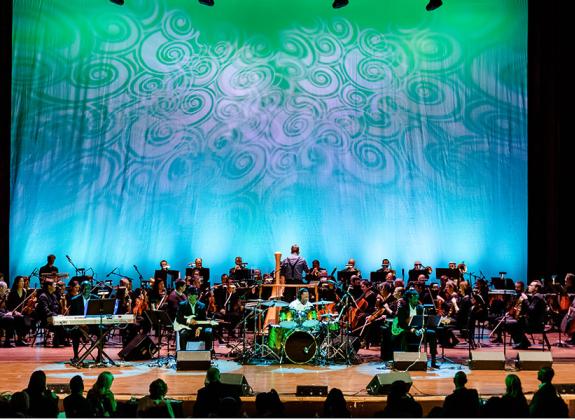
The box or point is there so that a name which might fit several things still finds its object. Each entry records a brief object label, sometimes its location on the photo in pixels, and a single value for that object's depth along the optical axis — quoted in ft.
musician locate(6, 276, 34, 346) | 46.39
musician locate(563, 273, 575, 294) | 50.39
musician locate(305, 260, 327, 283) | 50.78
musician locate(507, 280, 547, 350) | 43.96
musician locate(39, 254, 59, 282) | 54.60
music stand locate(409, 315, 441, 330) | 37.96
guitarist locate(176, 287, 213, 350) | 40.06
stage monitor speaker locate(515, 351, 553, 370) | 36.81
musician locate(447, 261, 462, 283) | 52.65
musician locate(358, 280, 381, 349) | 44.76
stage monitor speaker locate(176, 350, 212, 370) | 37.05
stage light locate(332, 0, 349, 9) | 57.41
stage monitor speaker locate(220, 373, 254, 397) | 27.99
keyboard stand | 37.96
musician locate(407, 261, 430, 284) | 54.08
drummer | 39.93
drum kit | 39.45
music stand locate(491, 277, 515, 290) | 49.33
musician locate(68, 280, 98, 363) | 39.29
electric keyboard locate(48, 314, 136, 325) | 36.76
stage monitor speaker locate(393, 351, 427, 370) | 37.14
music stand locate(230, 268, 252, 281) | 50.70
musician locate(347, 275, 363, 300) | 47.65
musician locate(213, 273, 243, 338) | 48.47
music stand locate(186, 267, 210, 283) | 54.49
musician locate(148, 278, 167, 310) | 45.85
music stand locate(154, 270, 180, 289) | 51.75
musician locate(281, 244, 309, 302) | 52.95
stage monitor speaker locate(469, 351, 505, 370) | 37.52
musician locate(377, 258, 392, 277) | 56.24
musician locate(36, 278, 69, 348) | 45.78
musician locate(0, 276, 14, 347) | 45.70
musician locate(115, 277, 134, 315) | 45.68
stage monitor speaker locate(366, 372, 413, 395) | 29.32
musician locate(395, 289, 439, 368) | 38.64
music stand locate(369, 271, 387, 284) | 51.85
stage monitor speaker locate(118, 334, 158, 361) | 40.60
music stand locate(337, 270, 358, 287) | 50.88
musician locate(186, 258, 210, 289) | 50.85
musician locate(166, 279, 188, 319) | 43.32
